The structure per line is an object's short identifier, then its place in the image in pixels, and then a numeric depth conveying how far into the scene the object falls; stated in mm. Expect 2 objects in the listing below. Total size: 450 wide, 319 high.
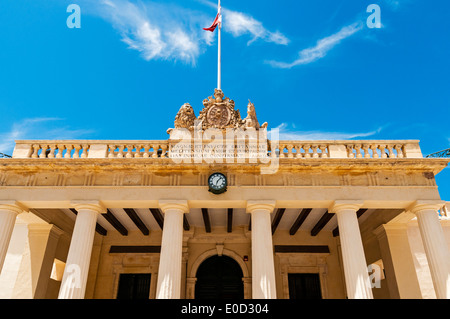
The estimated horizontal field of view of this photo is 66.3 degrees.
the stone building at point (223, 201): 12067
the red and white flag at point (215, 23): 19259
